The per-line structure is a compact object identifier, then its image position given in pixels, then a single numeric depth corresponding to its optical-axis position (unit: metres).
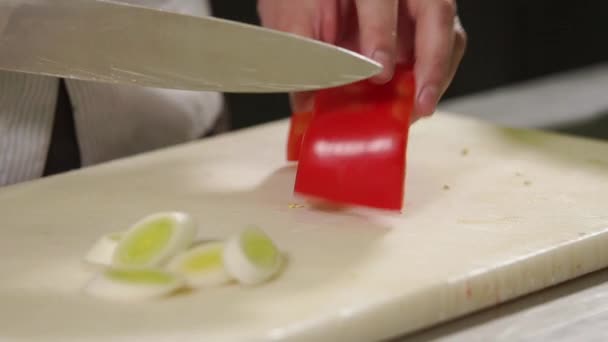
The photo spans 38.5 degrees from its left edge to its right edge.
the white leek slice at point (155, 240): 0.81
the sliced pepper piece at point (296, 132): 1.11
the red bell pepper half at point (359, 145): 0.92
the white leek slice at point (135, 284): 0.75
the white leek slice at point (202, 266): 0.78
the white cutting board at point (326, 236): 0.73
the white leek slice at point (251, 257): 0.77
